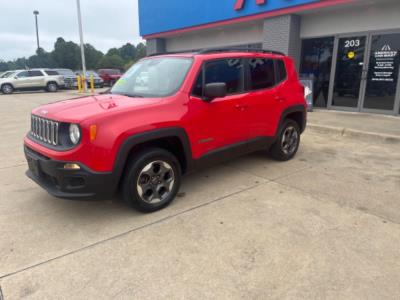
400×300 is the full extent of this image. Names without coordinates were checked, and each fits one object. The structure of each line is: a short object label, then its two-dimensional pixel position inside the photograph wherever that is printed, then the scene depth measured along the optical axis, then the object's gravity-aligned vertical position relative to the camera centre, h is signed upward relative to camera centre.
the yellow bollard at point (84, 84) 21.32 -0.68
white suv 22.03 -0.50
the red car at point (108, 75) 26.72 -0.03
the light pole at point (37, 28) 42.29 +6.33
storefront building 9.16 +1.29
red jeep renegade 3.09 -0.57
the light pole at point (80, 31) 20.00 +2.77
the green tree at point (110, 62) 76.15 +3.07
